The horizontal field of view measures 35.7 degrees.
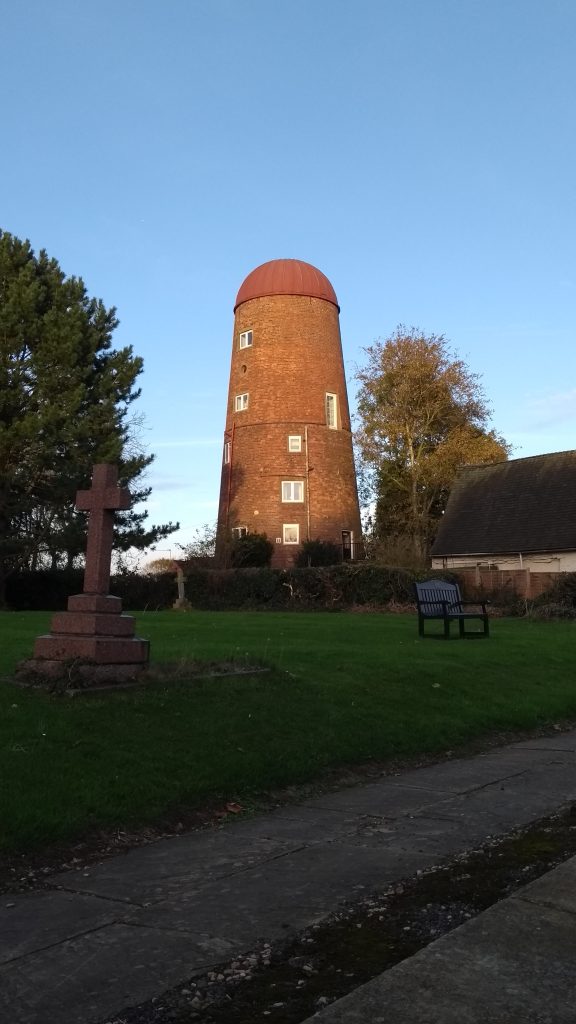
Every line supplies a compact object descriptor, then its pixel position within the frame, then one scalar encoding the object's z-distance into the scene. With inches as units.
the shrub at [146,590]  1510.8
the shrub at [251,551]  1676.9
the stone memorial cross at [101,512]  374.6
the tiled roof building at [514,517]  1587.1
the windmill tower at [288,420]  1851.6
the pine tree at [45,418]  1334.9
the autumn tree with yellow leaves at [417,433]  2055.9
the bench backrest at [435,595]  725.3
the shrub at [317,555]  1765.5
